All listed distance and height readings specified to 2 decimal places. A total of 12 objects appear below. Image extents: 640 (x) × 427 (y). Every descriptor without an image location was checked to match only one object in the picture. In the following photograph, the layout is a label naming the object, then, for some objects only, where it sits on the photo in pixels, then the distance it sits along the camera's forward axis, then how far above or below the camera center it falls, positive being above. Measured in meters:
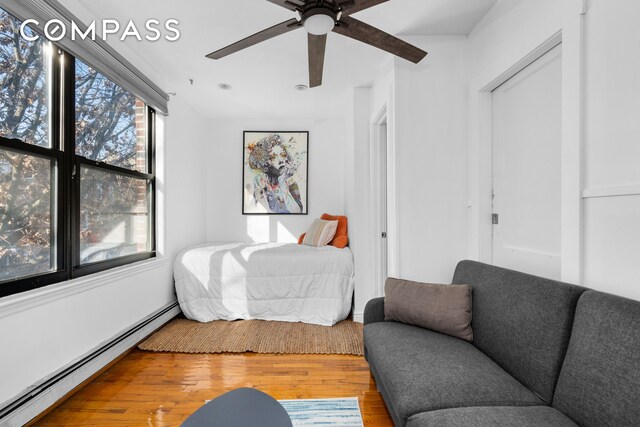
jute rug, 2.53 -1.14
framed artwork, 4.18 +0.54
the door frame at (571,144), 1.35 +0.31
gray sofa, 0.98 -0.65
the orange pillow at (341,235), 3.45 -0.27
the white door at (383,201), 3.06 +0.11
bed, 3.07 -0.76
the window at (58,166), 1.60 +0.30
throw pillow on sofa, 1.73 -0.57
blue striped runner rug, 1.66 -1.16
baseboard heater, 1.54 -1.01
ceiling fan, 1.31 +0.90
